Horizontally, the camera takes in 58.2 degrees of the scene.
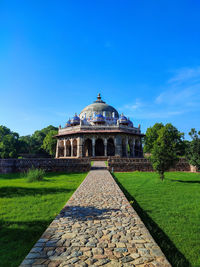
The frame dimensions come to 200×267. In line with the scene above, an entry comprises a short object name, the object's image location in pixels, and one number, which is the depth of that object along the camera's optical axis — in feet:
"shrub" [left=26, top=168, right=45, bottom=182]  38.04
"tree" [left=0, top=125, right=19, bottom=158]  128.79
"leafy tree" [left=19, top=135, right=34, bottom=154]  156.95
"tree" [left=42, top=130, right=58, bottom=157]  140.97
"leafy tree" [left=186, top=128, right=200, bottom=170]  38.88
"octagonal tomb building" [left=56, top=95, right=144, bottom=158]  97.91
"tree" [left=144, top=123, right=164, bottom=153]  126.50
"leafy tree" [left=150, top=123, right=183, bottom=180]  40.11
